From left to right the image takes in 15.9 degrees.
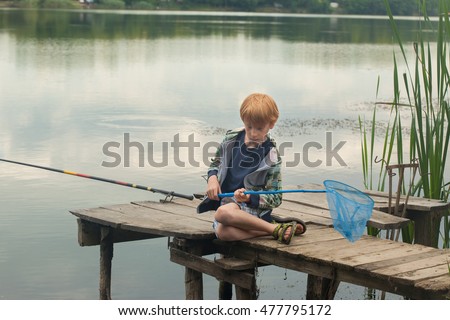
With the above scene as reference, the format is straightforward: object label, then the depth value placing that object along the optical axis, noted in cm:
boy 752
